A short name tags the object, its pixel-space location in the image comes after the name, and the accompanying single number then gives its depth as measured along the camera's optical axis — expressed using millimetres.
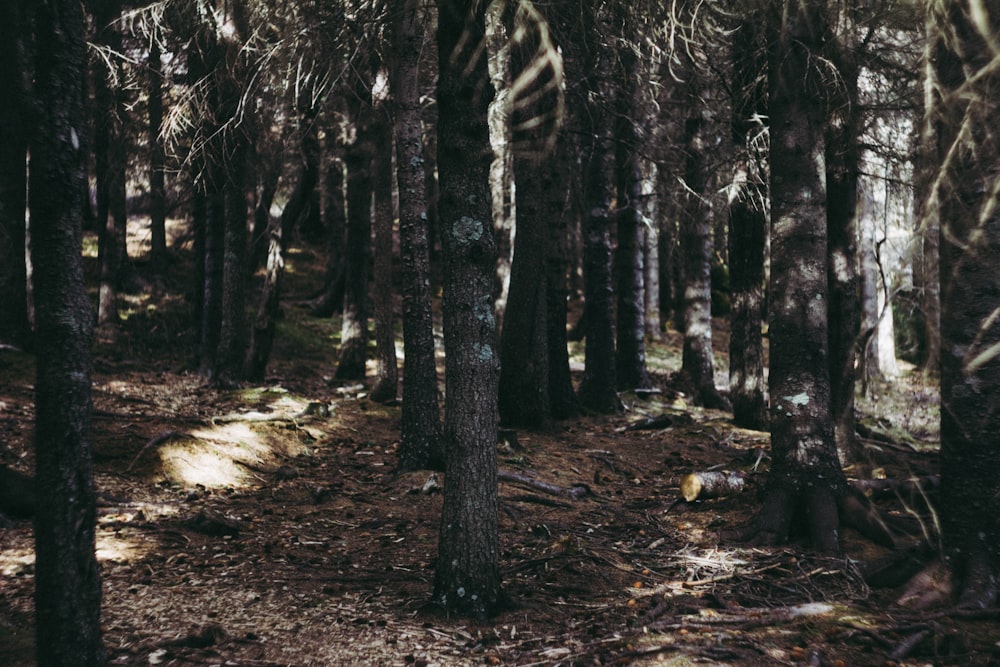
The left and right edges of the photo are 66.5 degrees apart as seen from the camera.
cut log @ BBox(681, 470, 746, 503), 8141
